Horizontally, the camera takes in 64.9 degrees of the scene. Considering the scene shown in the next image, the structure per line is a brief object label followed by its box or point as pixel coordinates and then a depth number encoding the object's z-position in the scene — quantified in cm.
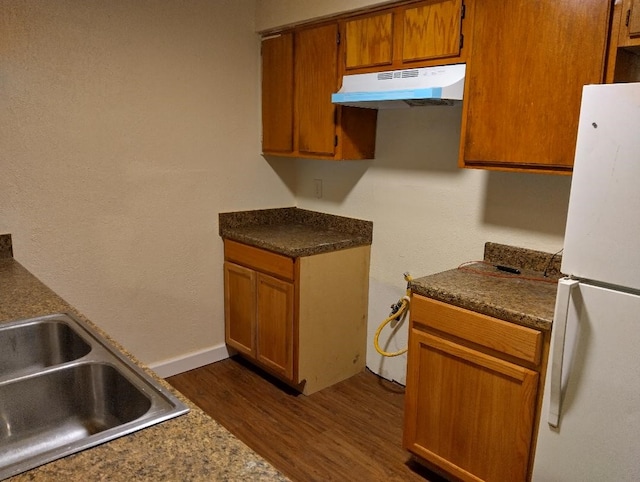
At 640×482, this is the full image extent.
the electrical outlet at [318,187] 338
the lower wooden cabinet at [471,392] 180
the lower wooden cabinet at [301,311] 282
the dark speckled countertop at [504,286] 180
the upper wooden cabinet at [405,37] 218
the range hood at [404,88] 214
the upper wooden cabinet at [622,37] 164
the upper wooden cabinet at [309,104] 281
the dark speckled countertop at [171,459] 87
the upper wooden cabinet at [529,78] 176
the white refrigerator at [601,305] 141
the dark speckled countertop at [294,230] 283
